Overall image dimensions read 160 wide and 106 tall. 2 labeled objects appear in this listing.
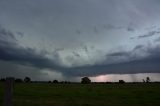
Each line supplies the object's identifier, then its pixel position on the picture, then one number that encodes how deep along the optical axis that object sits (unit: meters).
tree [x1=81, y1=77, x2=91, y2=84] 52.58
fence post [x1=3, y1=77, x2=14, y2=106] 1.85
